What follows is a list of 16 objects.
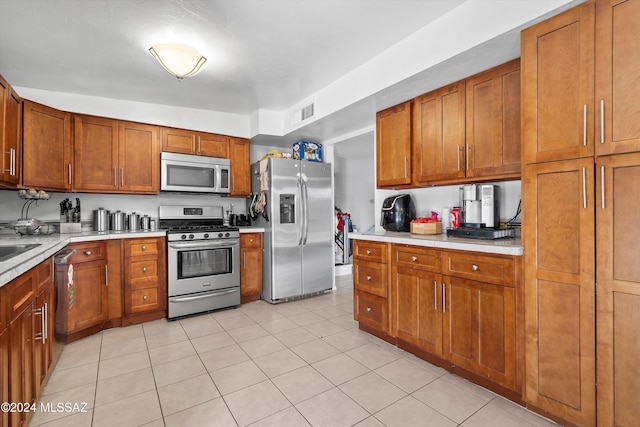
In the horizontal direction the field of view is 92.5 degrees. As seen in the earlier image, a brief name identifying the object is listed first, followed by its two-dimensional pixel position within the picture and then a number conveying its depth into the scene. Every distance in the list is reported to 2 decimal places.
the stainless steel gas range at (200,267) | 3.36
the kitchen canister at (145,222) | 3.77
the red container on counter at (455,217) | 2.71
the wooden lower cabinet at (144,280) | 3.20
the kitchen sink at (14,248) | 2.07
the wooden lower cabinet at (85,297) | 2.70
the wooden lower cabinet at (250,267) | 3.93
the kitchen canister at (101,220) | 3.50
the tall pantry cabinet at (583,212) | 1.42
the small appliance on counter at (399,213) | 3.01
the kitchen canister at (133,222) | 3.71
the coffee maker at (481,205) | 2.33
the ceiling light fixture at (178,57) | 2.31
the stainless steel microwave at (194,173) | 3.72
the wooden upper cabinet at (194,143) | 3.79
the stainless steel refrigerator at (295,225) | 3.90
